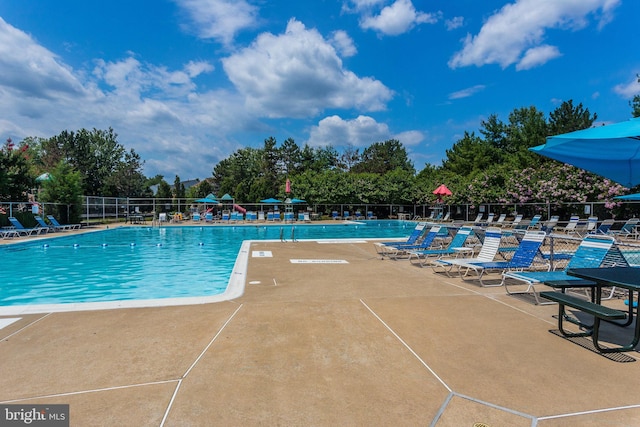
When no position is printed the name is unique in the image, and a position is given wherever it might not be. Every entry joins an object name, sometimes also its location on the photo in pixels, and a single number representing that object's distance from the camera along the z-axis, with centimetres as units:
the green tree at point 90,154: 3972
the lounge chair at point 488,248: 718
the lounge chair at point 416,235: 1000
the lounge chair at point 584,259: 502
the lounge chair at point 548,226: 1245
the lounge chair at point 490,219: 1942
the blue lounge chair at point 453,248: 855
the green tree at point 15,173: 1981
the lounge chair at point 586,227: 1438
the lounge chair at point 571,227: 1470
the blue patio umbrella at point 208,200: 2694
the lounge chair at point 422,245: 939
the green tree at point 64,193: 1994
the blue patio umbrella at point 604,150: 337
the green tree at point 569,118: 3052
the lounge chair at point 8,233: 1482
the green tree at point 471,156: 3750
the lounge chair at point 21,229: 1608
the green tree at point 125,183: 3928
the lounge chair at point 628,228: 1290
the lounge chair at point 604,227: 1292
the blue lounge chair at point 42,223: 1780
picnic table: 323
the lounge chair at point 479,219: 2061
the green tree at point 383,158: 5184
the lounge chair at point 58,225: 1870
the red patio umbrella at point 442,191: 1788
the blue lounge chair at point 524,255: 628
